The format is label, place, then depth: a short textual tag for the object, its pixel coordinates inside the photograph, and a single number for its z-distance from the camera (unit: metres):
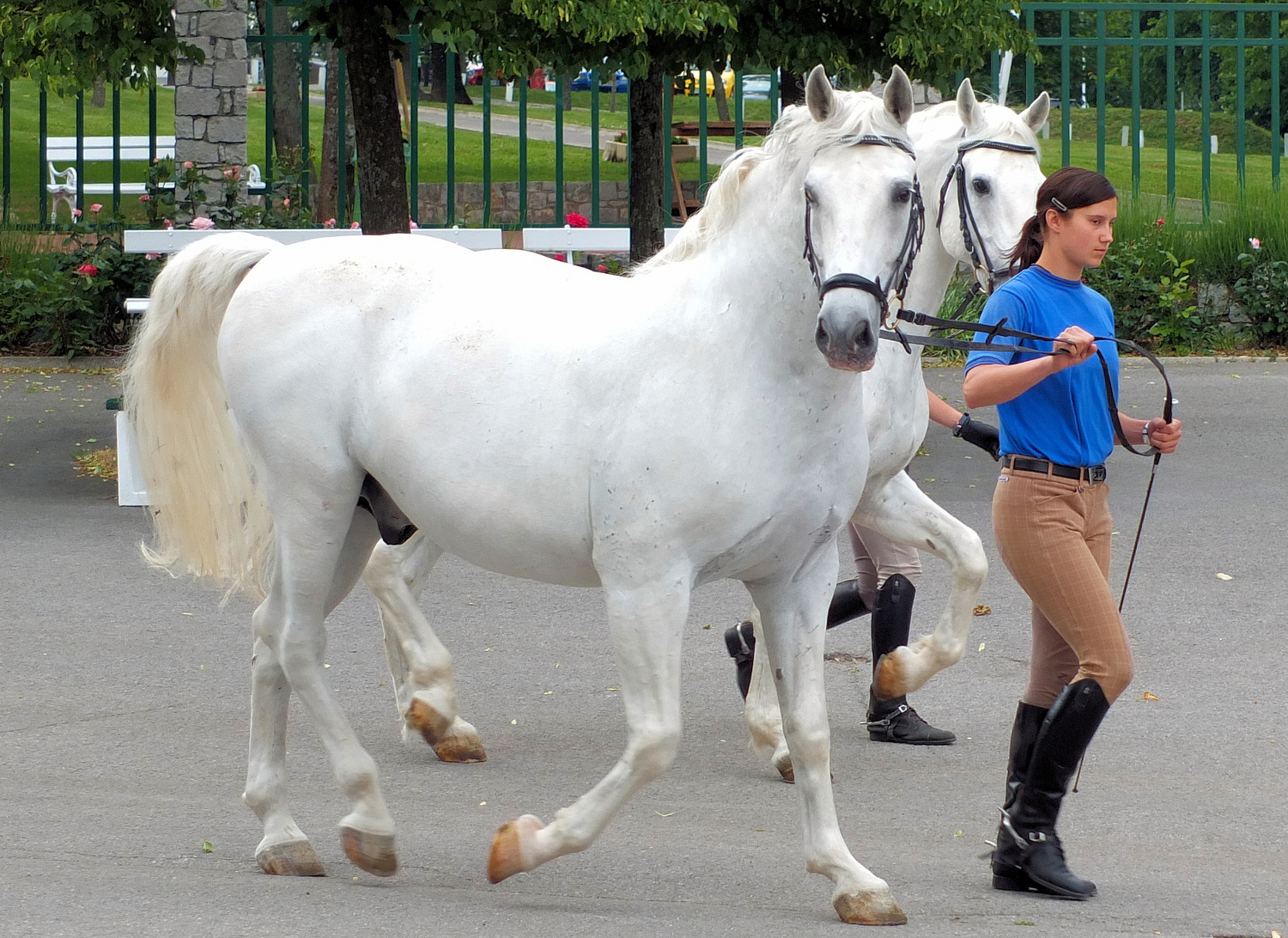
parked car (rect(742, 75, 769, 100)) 40.78
